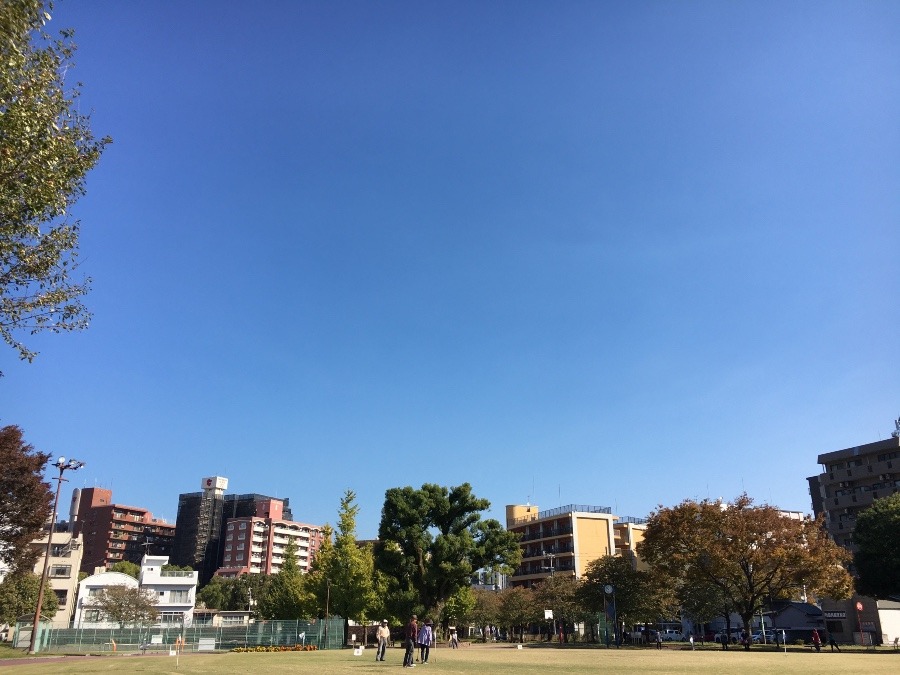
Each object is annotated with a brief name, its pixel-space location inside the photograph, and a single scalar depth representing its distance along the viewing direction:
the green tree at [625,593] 55.91
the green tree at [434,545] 47.47
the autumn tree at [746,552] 45.09
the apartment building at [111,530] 139.62
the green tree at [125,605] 71.62
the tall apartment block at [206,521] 148.62
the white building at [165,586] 86.75
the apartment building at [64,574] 80.88
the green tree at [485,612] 78.19
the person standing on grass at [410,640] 23.71
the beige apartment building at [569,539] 94.19
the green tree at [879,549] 50.91
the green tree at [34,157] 13.06
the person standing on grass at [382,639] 28.67
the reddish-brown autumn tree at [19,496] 38.69
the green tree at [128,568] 117.44
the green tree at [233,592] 108.06
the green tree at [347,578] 53.06
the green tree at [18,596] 55.25
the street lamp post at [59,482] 40.62
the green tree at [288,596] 62.06
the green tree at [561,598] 63.18
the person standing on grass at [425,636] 24.59
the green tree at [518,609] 72.00
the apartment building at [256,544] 140.88
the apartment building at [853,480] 76.44
